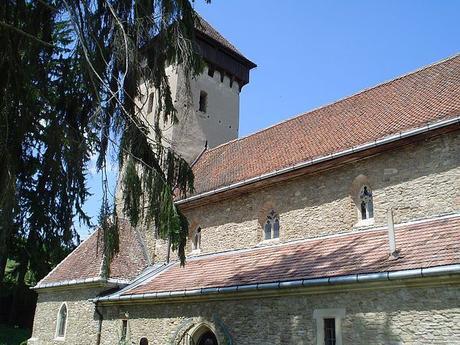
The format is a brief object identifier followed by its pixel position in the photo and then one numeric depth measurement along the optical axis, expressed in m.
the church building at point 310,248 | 7.91
